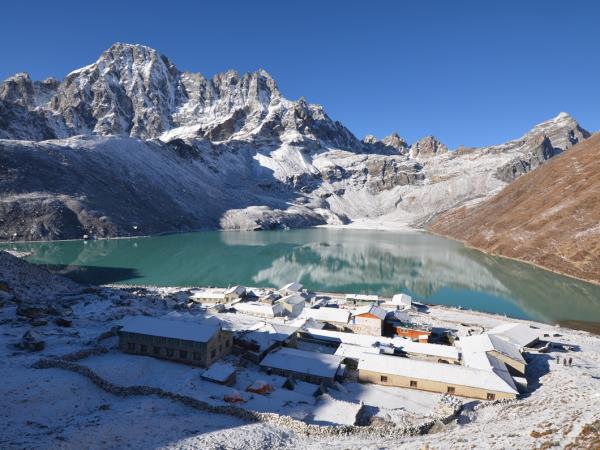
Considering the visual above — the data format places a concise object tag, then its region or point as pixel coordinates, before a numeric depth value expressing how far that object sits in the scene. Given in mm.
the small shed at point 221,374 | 29778
